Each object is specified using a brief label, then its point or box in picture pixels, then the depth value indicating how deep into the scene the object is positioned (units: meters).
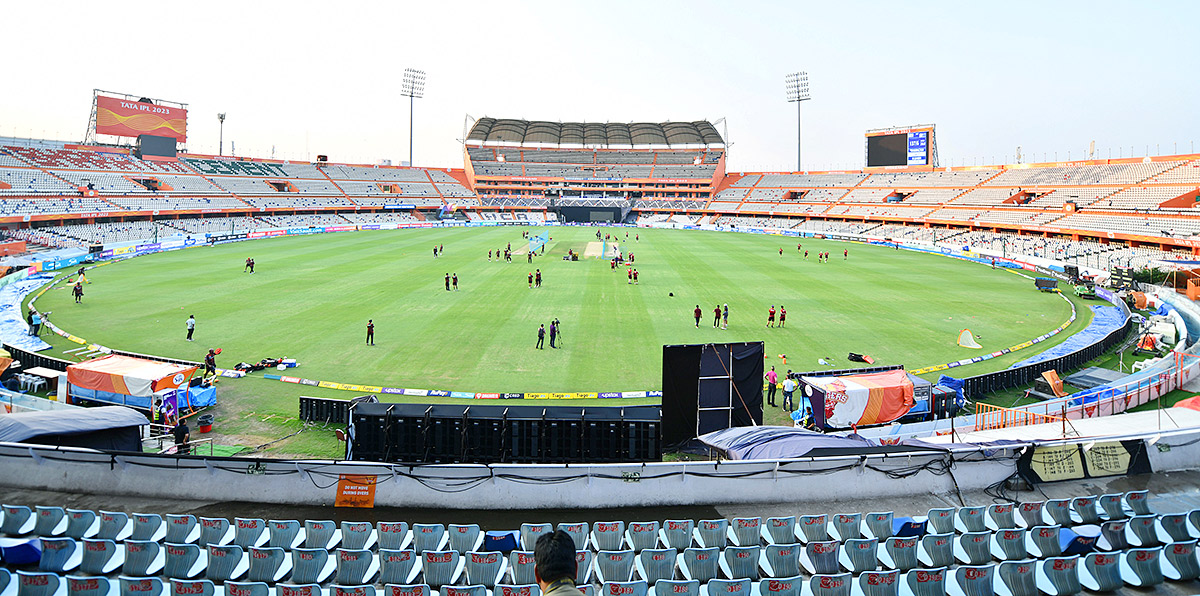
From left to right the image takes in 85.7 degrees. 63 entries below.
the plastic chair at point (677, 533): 8.14
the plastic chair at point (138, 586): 6.54
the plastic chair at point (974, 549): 7.66
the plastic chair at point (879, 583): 6.77
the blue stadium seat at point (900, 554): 7.60
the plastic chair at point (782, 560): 7.39
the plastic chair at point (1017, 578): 6.94
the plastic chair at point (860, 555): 7.57
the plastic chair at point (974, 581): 6.95
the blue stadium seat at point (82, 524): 8.03
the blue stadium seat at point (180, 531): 7.95
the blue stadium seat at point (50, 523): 8.00
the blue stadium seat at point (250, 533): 7.93
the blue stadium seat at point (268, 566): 7.17
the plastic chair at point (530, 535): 8.05
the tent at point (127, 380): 16.52
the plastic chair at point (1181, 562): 7.41
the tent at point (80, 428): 11.06
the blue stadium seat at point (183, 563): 7.14
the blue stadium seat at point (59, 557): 7.21
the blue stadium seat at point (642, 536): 8.05
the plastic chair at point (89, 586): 6.38
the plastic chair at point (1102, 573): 7.21
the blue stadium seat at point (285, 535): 7.94
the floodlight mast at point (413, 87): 129.75
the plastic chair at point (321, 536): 7.99
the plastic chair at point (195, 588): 6.57
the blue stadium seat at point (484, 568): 7.18
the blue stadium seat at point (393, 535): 7.97
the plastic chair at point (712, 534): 8.28
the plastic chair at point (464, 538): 7.97
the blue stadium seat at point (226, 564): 7.14
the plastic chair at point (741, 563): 7.34
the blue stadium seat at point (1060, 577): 7.09
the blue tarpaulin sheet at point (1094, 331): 23.81
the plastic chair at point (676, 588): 6.42
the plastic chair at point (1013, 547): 7.81
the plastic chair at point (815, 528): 8.39
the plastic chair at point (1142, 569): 7.31
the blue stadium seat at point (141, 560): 7.17
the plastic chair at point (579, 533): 7.88
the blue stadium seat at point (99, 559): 7.25
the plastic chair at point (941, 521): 8.30
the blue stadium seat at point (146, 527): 8.00
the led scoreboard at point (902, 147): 104.75
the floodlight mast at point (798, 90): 129.60
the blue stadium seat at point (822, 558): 7.66
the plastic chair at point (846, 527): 8.31
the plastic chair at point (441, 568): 7.20
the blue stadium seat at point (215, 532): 7.89
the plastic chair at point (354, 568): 7.16
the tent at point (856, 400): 15.58
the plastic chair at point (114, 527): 7.97
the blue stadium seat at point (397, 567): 7.19
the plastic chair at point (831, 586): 6.64
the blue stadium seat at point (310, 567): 7.16
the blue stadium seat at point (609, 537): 7.90
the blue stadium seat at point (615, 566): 7.17
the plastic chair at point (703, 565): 7.31
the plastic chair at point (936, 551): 7.61
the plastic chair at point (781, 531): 8.32
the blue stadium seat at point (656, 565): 7.25
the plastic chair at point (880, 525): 8.34
